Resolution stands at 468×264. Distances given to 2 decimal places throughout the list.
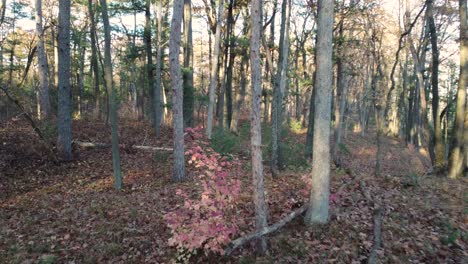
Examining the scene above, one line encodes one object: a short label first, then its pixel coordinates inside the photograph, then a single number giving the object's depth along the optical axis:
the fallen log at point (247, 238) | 5.44
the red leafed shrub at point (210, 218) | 5.12
